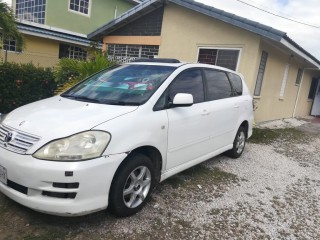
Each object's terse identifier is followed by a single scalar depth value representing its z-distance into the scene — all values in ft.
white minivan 8.53
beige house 28.22
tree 20.56
